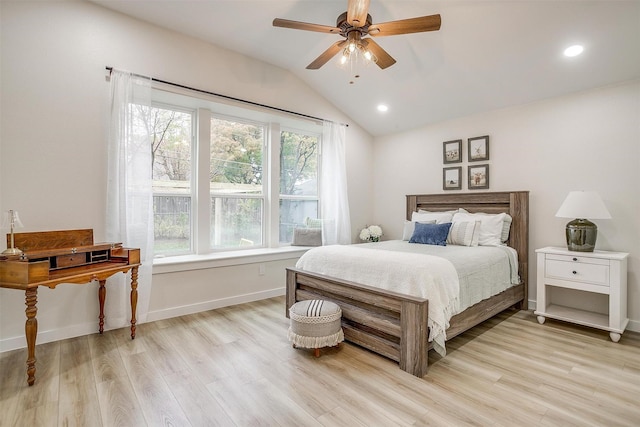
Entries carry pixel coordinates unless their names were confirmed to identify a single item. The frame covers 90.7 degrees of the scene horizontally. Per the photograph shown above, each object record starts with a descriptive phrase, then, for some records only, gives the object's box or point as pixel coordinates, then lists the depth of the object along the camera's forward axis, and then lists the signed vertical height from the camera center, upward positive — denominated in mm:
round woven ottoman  2391 -886
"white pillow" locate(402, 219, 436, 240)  3982 -231
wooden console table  2014 -397
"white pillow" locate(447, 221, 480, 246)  3443 -249
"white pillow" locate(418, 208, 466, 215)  3991 +12
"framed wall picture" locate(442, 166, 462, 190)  4207 +442
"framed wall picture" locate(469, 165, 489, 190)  3962 +433
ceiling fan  2082 +1287
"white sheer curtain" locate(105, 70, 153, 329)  2869 +224
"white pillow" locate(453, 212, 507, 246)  3539 -204
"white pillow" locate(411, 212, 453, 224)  3820 -73
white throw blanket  2209 -503
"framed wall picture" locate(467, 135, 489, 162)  3945 +793
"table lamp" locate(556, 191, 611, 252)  2838 -37
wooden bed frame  2162 -794
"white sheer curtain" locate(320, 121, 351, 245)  4562 +320
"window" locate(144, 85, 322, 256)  3631 +471
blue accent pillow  3518 -261
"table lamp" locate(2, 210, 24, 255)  2135 -87
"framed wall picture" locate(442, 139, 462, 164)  4184 +803
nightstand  2730 -640
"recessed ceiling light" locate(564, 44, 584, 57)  2779 +1433
